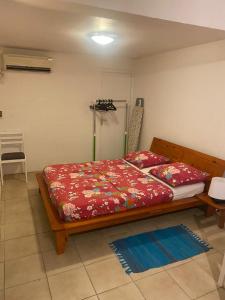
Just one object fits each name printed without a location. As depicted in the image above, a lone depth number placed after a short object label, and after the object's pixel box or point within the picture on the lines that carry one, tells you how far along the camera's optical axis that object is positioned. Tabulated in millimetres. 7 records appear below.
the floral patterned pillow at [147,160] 3777
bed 2398
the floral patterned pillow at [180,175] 3012
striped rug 2325
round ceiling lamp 2826
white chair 4172
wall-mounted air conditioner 4016
